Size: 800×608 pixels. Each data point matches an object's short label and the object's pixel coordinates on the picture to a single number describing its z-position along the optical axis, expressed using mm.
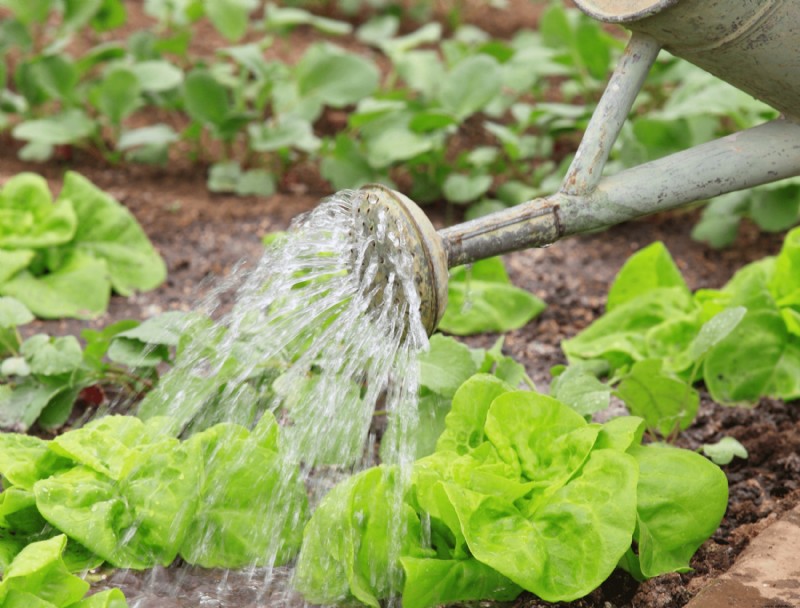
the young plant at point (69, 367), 2352
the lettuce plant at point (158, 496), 2216
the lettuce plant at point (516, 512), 2181
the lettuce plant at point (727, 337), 2412
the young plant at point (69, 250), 2544
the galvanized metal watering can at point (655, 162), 2183
